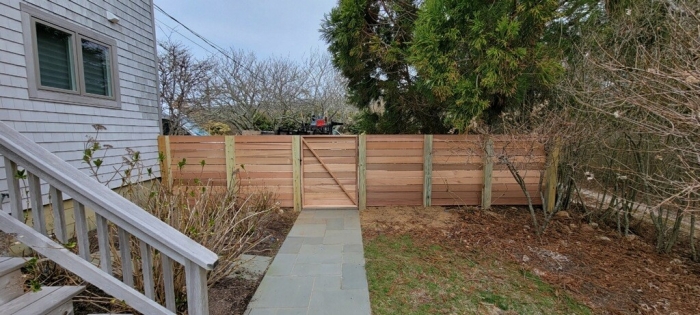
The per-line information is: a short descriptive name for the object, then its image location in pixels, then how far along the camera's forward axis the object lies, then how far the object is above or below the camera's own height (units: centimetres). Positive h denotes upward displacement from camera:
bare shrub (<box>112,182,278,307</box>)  232 -95
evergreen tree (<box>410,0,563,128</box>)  393 +106
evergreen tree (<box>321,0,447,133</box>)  533 +130
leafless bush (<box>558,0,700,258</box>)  274 +11
